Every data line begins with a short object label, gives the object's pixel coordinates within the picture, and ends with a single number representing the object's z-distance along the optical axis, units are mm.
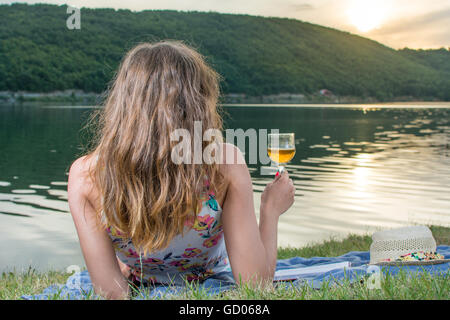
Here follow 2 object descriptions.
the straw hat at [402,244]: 3457
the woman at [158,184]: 2041
